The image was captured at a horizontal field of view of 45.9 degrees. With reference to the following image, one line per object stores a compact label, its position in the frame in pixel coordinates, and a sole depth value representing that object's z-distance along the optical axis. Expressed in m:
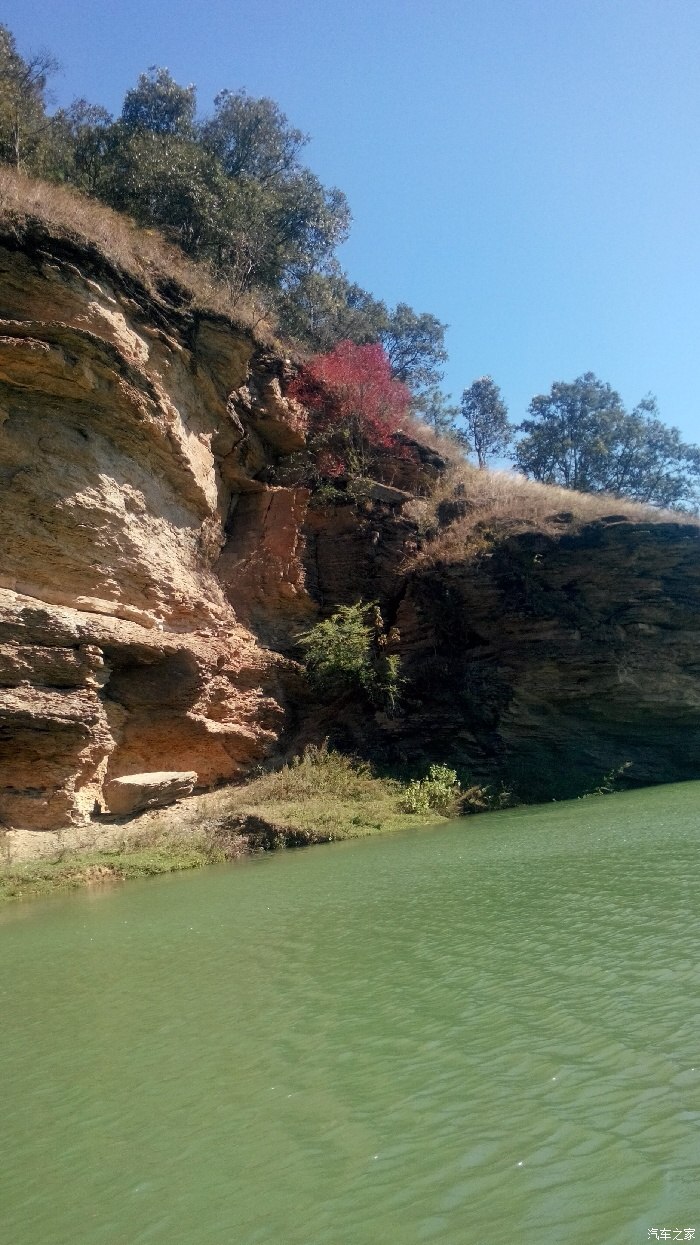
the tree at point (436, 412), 37.00
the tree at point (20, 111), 23.58
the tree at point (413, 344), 37.06
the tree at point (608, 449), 41.78
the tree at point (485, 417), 42.44
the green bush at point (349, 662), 21.69
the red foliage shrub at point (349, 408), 25.81
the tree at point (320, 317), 30.00
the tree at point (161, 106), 29.69
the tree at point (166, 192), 26.05
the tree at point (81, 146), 26.28
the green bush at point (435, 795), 19.39
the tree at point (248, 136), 30.81
